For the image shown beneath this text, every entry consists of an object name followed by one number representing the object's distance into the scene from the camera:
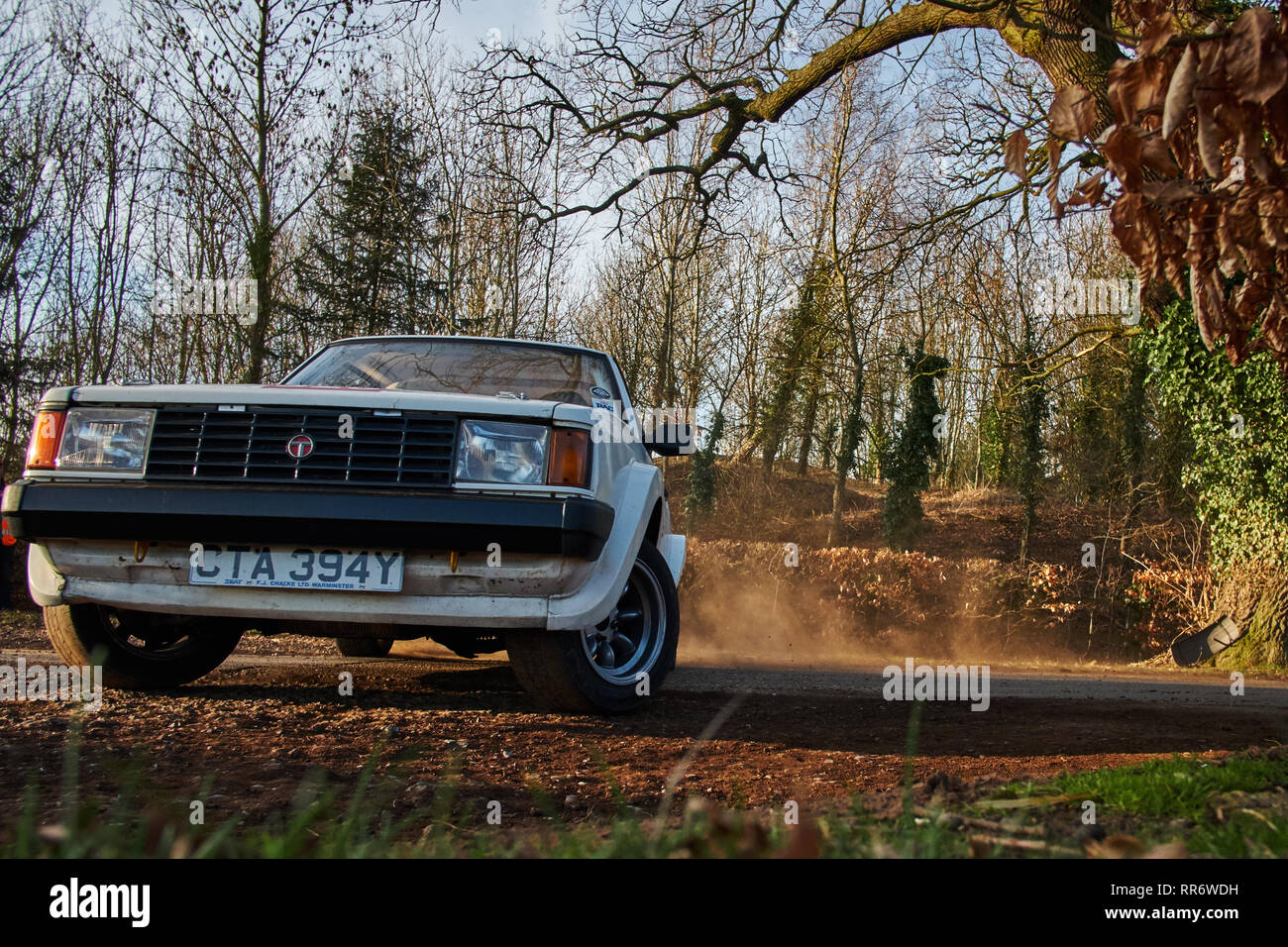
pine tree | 24.47
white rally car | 3.75
